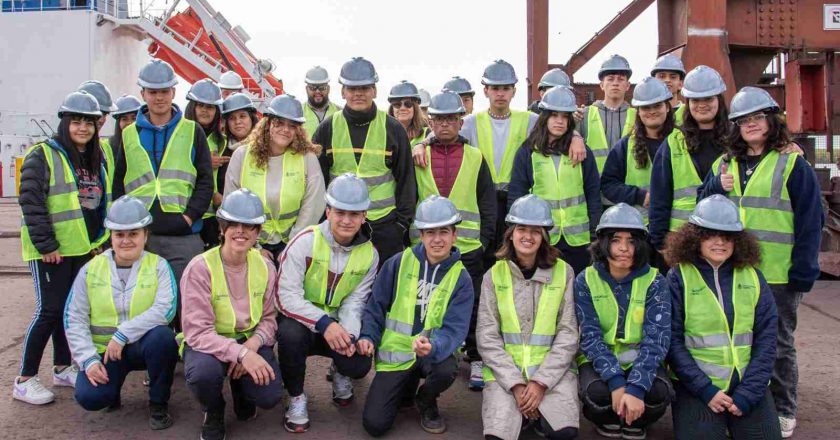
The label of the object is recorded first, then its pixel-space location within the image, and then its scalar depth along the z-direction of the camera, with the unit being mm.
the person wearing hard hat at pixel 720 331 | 3912
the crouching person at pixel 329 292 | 4379
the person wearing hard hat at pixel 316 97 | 6629
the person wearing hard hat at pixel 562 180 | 5020
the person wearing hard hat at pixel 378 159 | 5195
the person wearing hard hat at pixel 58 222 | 4660
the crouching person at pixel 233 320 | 4082
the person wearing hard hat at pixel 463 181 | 5180
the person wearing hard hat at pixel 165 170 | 4973
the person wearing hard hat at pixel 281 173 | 4934
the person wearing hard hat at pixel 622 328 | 4035
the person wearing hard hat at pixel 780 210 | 4152
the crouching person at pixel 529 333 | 4082
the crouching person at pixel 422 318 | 4289
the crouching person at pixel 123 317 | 4262
